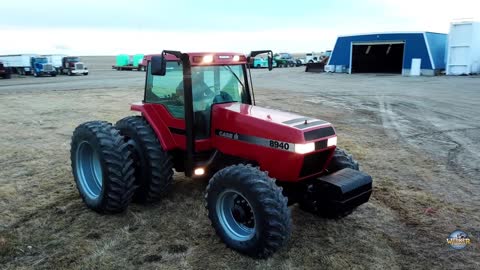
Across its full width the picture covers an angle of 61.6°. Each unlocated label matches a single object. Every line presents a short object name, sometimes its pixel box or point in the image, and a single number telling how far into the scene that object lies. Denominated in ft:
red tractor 13.83
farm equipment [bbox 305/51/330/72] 141.18
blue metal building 116.57
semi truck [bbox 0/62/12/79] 116.55
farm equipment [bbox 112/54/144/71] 162.91
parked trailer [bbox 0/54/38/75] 130.44
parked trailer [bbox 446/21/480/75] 109.09
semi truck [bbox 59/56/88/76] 132.07
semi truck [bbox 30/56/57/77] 125.70
